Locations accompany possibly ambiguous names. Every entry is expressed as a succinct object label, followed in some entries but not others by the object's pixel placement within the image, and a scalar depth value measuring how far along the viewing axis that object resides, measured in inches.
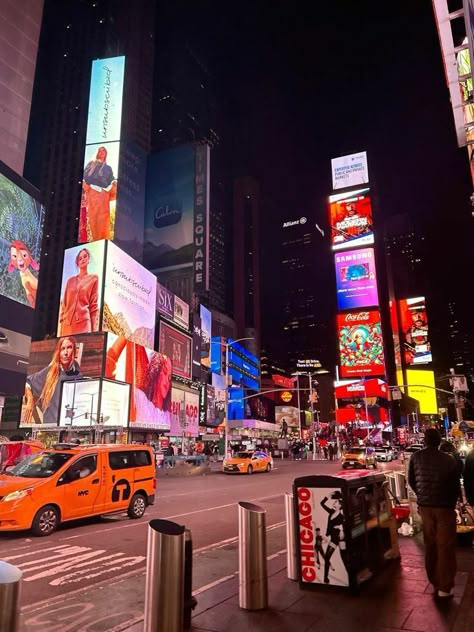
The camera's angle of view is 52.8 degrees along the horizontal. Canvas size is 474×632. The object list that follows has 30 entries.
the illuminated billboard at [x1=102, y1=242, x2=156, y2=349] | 2011.6
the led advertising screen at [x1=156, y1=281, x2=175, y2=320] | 2635.3
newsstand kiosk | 225.5
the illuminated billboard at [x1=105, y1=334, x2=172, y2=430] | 1969.7
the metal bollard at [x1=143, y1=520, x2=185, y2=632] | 163.6
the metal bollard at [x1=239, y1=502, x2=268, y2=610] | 207.5
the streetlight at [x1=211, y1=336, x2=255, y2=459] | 1443.2
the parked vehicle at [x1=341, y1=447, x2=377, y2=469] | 1067.9
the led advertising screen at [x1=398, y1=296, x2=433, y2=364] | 5029.5
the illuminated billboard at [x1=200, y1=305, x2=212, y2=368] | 3563.0
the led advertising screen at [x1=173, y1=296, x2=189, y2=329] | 2840.3
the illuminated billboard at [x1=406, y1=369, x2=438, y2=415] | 4778.5
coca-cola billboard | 3612.2
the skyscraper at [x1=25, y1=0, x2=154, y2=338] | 4035.4
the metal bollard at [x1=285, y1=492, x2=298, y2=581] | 255.1
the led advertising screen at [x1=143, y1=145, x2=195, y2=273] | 2711.6
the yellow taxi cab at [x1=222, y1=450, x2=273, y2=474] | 1235.9
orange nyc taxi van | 407.2
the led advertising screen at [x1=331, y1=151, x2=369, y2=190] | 4052.7
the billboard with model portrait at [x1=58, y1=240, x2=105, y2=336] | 1979.6
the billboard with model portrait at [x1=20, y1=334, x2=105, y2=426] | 1897.1
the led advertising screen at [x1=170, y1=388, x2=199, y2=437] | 2625.5
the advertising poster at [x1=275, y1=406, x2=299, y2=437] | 5556.1
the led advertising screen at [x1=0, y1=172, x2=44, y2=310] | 1417.3
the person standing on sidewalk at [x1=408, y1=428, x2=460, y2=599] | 217.9
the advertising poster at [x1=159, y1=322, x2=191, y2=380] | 2645.2
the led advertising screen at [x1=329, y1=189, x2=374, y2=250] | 3843.5
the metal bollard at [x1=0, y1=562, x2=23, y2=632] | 105.7
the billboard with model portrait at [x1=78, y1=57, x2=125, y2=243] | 2361.0
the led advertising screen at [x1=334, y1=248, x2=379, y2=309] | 3707.4
